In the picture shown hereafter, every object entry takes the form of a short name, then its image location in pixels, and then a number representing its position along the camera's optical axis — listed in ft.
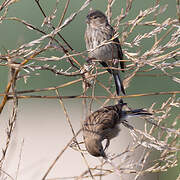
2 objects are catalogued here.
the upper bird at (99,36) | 23.95
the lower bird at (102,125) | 18.70
